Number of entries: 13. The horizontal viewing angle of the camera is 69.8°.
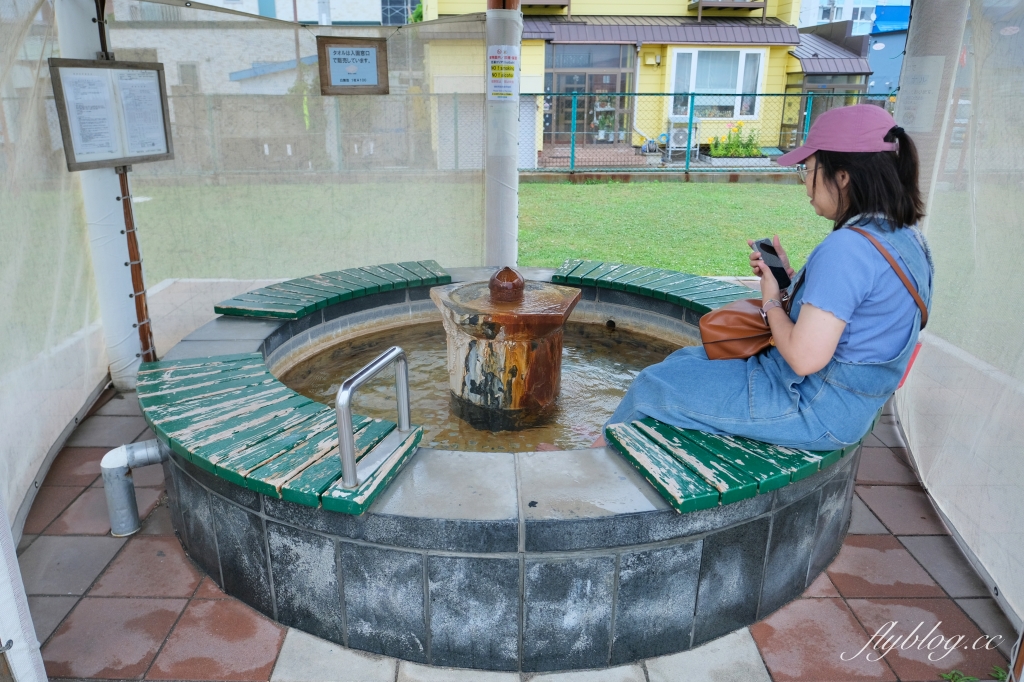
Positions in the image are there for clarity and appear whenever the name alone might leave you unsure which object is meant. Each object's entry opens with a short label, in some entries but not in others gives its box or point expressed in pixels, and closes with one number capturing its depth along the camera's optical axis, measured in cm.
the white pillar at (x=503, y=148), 573
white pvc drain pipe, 304
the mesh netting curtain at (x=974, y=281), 282
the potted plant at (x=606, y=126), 1712
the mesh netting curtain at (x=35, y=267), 330
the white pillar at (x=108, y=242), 393
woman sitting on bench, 221
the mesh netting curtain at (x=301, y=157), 525
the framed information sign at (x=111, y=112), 376
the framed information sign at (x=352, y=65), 575
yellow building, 1753
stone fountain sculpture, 381
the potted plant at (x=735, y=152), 1733
